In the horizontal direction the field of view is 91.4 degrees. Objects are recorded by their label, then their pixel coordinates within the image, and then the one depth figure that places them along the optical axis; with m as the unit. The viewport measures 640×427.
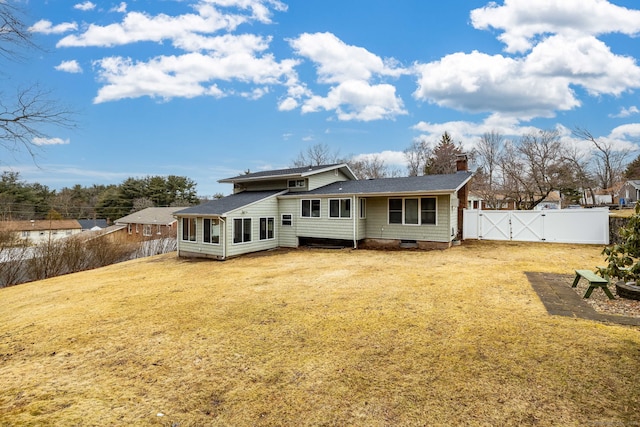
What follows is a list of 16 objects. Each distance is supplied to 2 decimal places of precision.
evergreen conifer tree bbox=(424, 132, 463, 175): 38.06
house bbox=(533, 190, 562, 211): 33.37
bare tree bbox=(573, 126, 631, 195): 29.52
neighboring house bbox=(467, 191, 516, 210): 28.21
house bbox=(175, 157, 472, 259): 14.63
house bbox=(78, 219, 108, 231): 42.26
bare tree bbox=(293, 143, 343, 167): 40.12
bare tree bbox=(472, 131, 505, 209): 30.63
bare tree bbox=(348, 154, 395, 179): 39.88
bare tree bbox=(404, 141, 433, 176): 41.69
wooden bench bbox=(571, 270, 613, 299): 6.14
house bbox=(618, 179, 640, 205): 32.42
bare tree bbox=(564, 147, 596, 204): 26.70
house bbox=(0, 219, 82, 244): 26.50
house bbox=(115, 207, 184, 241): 32.72
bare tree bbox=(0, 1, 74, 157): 4.09
